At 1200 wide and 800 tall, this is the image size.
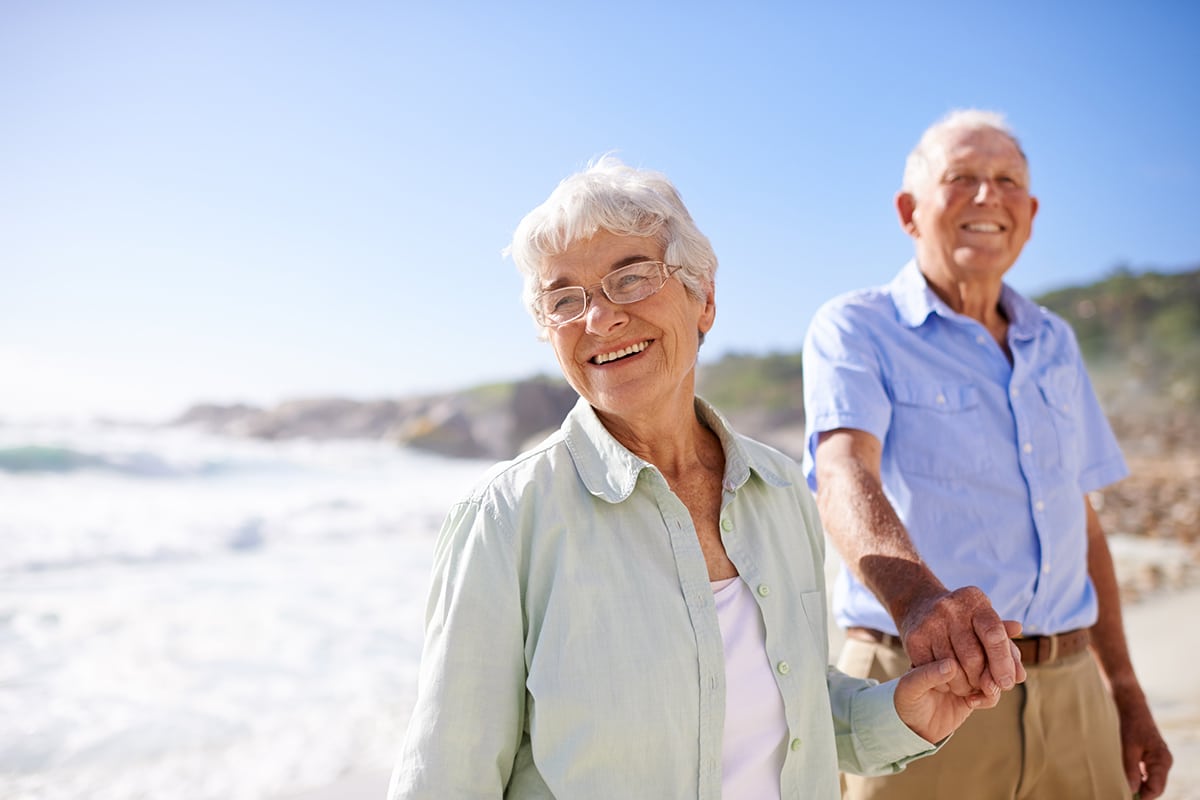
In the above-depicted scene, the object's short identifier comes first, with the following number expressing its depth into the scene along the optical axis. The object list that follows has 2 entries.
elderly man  2.00
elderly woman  1.29
